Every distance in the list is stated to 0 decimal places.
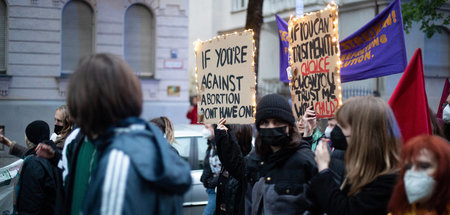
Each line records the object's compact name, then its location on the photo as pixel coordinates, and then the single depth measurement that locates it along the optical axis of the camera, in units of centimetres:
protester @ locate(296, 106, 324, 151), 460
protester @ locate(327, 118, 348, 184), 352
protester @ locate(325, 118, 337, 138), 569
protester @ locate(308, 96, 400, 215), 280
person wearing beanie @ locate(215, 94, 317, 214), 343
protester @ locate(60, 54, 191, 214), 207
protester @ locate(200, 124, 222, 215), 671
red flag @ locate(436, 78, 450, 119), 723
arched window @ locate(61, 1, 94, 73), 1587
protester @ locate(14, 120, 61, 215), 390
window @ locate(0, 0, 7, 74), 1501
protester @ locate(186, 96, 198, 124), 1507
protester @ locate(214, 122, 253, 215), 479
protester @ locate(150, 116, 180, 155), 601
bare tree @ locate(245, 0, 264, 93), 1123
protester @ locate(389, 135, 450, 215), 254
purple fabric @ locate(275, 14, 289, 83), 698
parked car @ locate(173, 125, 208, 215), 735
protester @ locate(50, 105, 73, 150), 474
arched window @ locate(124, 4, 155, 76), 1662
